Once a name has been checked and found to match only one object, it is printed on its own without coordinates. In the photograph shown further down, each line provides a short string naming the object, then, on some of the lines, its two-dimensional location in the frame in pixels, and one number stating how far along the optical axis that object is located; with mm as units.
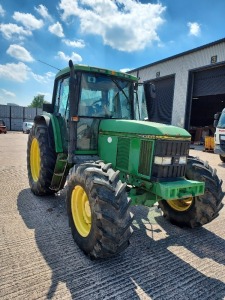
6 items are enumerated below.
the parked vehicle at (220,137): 10898
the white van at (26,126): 28769
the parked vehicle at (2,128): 25834
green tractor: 2709
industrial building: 17359
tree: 87488
